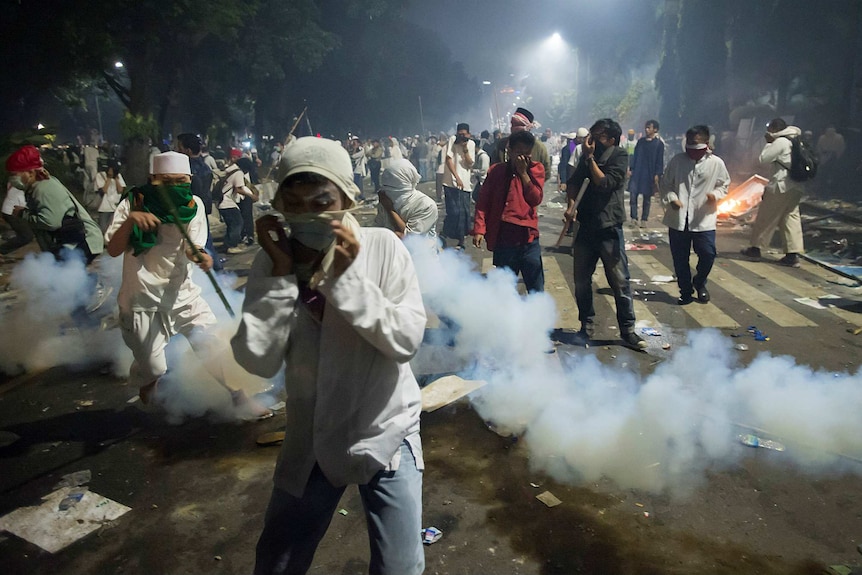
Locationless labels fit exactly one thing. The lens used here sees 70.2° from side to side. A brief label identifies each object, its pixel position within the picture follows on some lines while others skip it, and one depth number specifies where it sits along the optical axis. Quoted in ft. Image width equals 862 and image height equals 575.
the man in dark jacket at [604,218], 18.42
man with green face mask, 12.97
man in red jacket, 17.67
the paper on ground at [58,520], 11.06
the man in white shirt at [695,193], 22.39
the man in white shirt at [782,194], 28.66
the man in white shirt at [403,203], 17.71
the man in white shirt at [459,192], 32.42
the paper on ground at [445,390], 15.40
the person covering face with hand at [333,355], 6.07
